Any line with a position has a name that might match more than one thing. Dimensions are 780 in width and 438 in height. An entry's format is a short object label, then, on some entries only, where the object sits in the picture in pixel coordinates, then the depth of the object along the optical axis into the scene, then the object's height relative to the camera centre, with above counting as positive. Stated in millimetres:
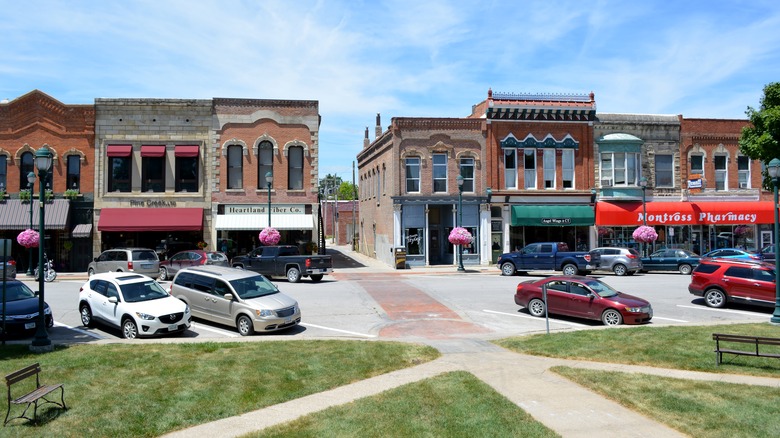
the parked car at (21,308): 14883 -1784
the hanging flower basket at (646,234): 33938 +56
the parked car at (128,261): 27711 -1061
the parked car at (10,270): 25438 -1332
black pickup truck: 27031 -1174
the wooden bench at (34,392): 8155 -2201
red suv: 19109 -1615
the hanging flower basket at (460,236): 33406 +22
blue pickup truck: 29156 -1213
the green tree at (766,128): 30031 +5537
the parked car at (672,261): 31203 -1404
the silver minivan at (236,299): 15773 -1711
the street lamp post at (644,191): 35812 +2768
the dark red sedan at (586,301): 17047 -1990
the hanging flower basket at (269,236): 31703 +104
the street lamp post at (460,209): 33062 +1591
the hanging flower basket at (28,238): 29422 +92
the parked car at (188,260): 28125 -1046
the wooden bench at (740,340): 11047 -2036
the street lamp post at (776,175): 16891 +1761
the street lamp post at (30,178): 30859 +3232
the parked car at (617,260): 30453 -1298
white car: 15141 -1798
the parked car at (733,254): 29500 -1044
